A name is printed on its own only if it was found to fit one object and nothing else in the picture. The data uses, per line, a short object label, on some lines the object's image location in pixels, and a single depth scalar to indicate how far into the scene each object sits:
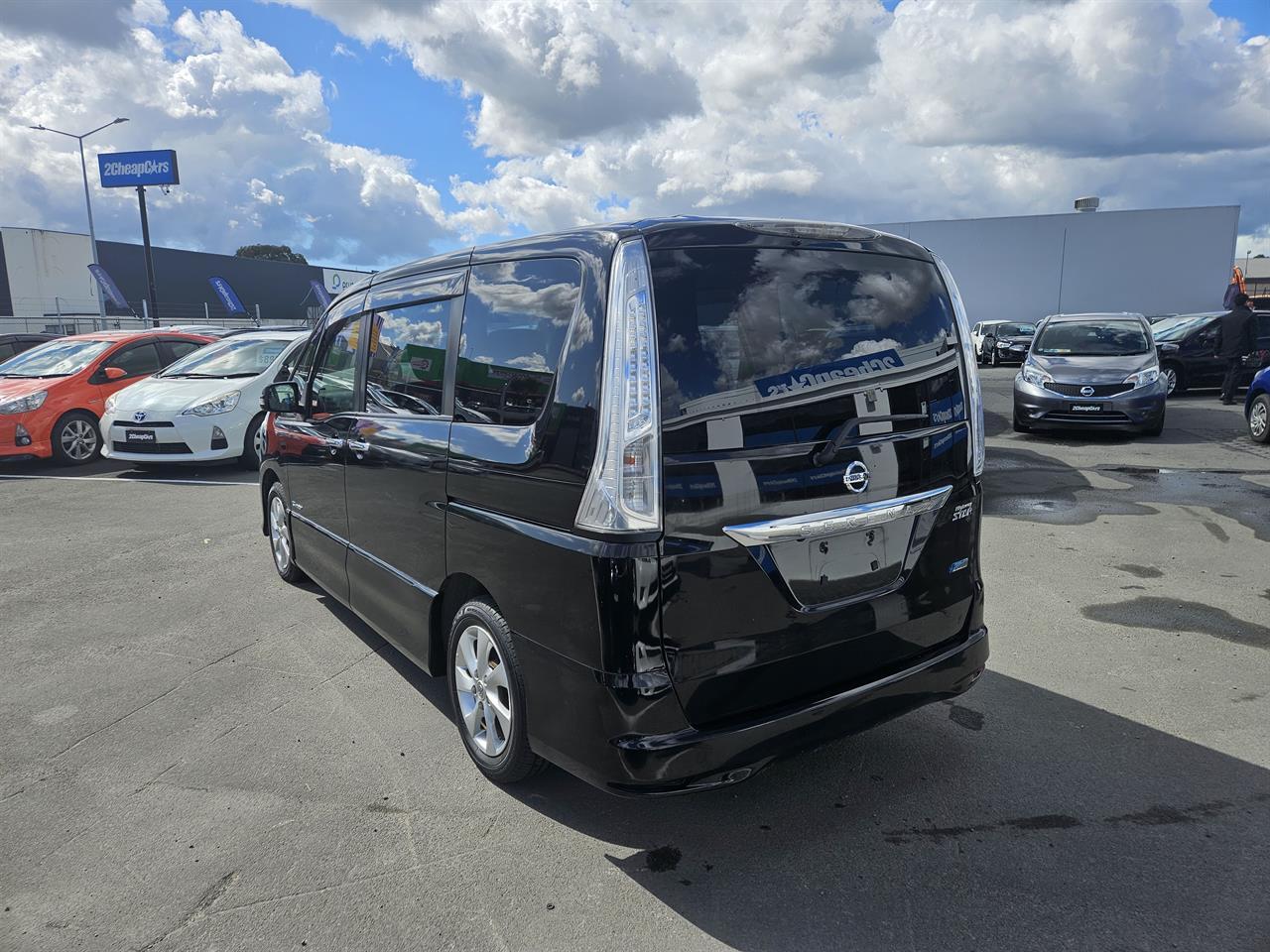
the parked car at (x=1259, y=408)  10.41
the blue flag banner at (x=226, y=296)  40.66
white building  30.84
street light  34.00
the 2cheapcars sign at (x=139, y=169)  41.41
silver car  10.81
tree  95.88
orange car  10.71
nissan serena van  2.46
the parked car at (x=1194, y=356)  15.95
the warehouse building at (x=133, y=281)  48.75
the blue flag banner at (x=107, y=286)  31.95
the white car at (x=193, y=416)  9.94
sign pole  34.98
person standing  14.34
